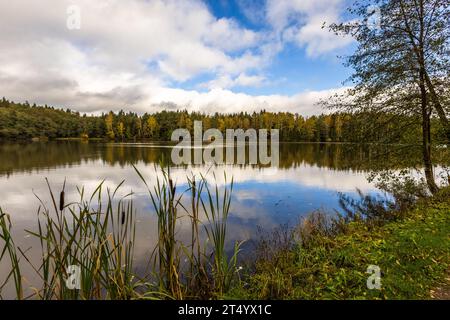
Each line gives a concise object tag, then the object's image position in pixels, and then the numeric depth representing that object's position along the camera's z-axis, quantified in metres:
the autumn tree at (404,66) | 9.30
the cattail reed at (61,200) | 2.63
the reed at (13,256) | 2.52
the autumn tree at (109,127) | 106.42
